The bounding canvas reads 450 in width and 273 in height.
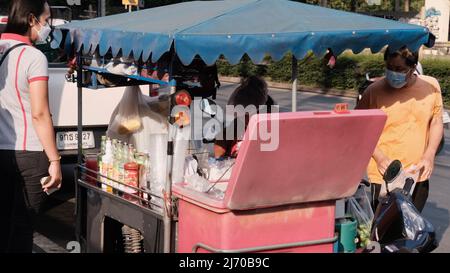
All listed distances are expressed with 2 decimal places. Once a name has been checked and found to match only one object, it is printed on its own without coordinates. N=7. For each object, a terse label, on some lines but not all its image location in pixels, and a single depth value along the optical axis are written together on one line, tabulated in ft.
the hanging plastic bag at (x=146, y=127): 17.08
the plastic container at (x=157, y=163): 14.79
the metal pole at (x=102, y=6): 76.69
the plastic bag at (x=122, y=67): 15.19
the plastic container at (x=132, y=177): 15.24
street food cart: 11.59
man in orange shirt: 15.99
